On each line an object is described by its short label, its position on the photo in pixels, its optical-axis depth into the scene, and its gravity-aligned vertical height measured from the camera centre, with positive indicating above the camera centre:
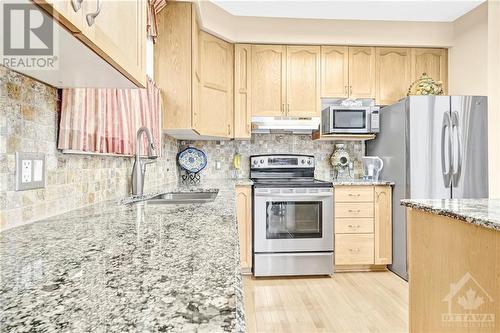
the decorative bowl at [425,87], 3.16 +0.81
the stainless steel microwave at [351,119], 3.31 +0.50
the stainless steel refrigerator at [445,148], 2.93 +0.18
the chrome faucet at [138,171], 1.85 -0.02
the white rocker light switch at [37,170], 1.04 -0.01
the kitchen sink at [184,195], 2.12 -0.20
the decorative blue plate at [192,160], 3.42 +0.08
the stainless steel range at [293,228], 3.07 -0.59
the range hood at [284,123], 3.38 +0.47
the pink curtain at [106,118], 1.25 +0.24
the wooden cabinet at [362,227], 3.17 -0.59
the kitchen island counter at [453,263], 1.09 -0.38
